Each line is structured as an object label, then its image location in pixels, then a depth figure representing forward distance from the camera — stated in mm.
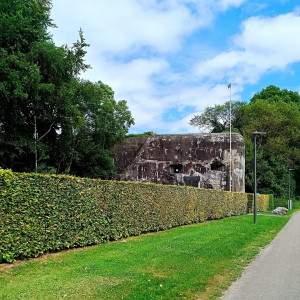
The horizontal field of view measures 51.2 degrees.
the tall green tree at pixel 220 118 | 50156
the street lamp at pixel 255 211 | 17859
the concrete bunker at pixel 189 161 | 30547
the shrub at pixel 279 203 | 41688
